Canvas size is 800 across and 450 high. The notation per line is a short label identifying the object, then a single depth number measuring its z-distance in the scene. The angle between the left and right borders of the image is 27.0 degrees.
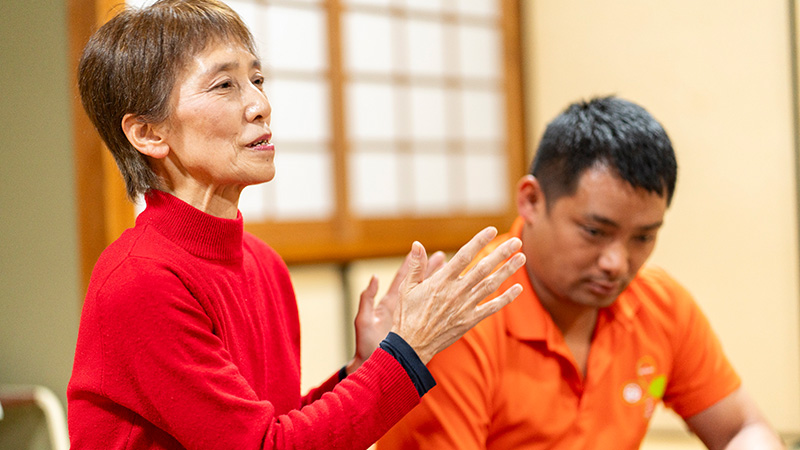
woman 1.71
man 2.12
